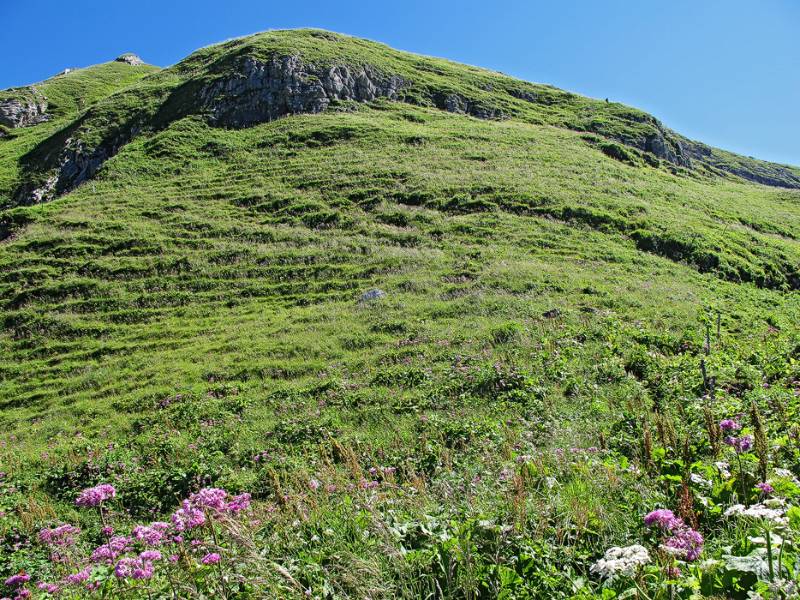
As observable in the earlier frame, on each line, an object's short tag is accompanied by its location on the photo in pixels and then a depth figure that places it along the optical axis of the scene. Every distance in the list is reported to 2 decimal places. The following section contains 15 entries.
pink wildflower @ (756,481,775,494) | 3.80
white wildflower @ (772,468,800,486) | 4.01
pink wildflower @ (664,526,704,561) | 3.26
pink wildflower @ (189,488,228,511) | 4.27
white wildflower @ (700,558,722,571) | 2.89
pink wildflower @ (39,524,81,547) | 5.25
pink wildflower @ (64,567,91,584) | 4.14
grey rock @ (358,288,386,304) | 24.44
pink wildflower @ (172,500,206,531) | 4.29
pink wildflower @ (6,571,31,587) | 4.37
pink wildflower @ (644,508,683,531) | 3.29
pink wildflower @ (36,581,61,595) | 4.32
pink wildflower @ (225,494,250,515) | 4.95
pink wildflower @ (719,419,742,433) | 5.23
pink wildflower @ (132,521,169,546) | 4.46
